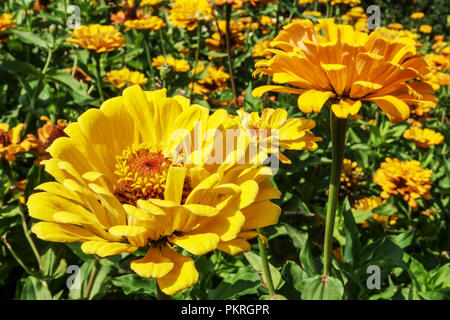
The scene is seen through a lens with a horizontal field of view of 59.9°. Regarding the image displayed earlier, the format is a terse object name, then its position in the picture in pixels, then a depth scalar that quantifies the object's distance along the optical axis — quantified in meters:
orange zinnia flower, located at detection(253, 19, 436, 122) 0.85
